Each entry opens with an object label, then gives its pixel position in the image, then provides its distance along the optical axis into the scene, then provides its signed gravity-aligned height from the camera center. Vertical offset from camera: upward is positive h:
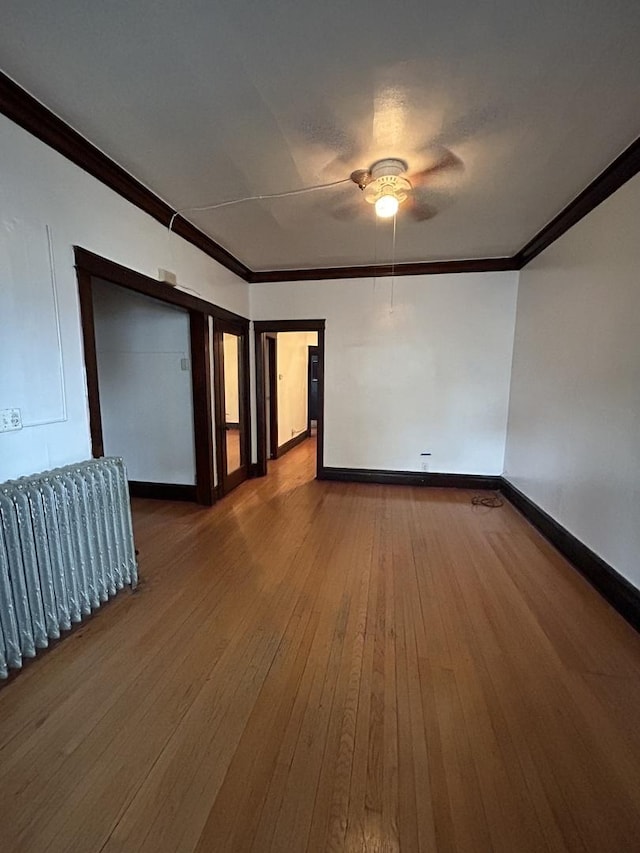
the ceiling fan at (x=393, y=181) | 2.18 +1.23
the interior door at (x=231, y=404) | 3.89 -0.36
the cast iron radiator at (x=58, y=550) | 1.59 -0.89
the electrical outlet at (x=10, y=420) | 1.73 -0.23
